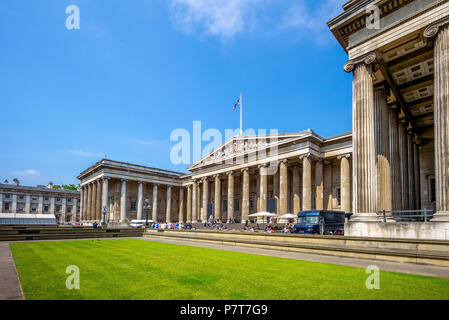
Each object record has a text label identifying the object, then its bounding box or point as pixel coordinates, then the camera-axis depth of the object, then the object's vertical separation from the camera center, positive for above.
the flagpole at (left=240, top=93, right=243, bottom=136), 50.30 +12.20
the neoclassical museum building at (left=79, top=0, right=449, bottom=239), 14.50 +5.06
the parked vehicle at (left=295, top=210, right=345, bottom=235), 26.39 -2.86
